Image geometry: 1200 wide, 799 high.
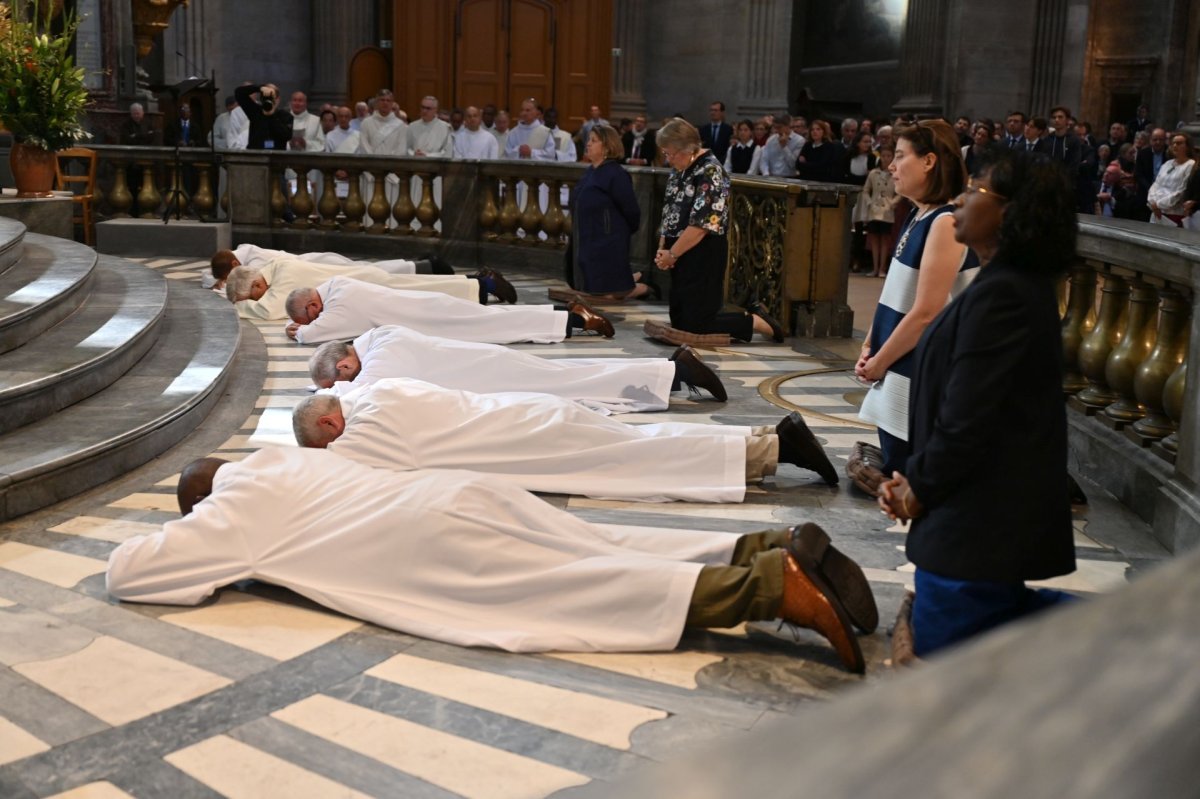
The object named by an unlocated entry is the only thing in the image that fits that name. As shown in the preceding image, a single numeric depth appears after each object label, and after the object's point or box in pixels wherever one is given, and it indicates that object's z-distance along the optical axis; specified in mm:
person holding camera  17125
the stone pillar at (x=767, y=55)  23000
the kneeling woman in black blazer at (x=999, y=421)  3375
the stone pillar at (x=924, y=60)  23031
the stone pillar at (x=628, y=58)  23984
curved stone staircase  5957
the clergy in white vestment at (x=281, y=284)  10922
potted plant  12609
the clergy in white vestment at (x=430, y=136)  18609
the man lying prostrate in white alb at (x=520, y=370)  7277
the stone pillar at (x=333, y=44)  22953
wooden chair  15000
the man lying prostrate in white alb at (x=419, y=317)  9523
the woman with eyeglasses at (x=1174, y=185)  13680
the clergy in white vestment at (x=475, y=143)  19125
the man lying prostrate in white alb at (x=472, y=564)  4055
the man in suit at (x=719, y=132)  19656
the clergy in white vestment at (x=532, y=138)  18828
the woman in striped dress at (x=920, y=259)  5156
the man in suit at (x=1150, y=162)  15297
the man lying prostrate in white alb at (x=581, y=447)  5719
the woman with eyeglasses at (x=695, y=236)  9461
